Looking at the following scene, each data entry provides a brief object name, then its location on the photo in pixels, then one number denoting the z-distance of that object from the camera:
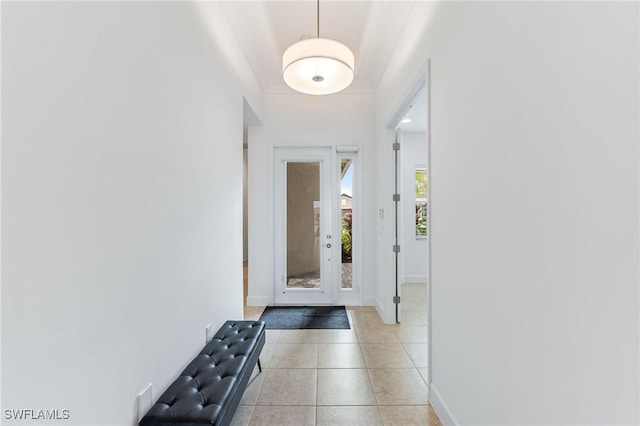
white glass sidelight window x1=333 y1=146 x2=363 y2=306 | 4.32
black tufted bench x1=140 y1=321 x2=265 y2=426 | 1.39
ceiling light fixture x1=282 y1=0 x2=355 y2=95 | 2.14
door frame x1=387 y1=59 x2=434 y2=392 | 2.14
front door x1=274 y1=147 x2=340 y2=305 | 4.37
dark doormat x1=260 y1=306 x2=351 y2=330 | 3.61
